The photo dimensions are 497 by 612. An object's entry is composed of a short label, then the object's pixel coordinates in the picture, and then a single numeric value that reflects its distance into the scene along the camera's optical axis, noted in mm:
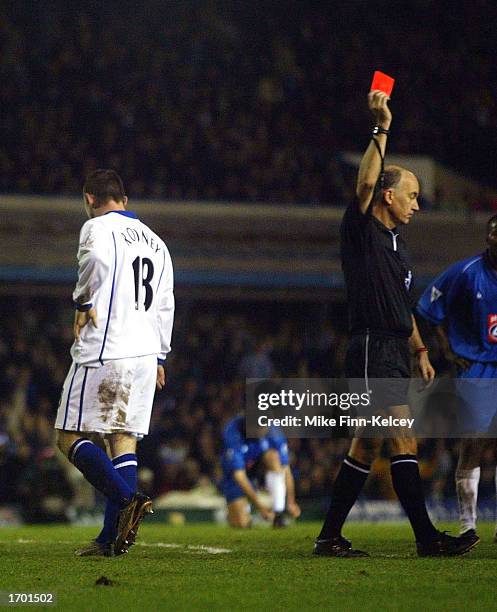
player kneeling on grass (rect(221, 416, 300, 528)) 25375
